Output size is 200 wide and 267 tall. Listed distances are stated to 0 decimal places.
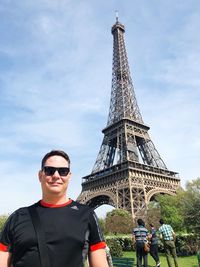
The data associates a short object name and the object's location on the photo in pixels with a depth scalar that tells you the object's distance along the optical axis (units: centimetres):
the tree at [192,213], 1460
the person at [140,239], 742
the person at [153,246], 809
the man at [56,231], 161
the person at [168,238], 790
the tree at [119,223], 2484
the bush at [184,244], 1313
